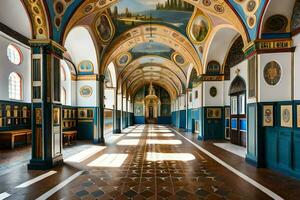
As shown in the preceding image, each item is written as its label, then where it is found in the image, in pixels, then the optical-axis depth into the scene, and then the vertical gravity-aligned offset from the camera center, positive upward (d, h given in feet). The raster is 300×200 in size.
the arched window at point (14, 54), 35.53 +8.89
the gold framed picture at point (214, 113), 41.58 -1.77
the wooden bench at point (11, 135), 31.34 -4.49
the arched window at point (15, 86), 35.81 +3.38
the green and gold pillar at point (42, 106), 20.54 -0.10
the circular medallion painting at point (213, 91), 41.42 +2.60
